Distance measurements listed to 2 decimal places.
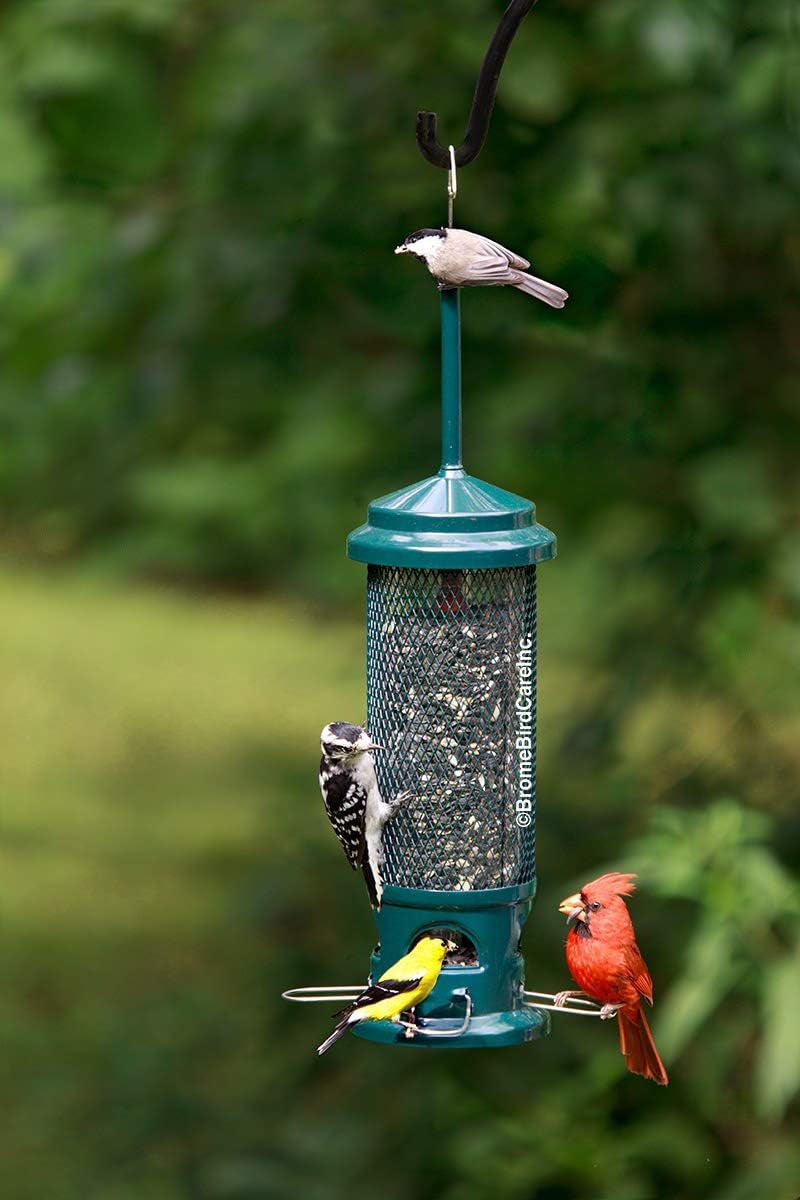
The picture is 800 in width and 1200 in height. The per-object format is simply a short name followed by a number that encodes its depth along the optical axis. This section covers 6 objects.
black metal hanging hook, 7.45
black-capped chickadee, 7.80
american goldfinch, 7.93
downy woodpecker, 8.28
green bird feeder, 8.46
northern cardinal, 8.40
